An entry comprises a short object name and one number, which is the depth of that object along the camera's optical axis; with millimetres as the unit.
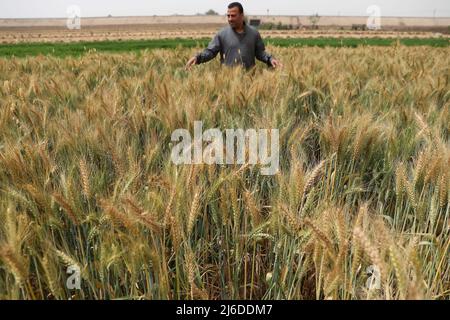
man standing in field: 4309
